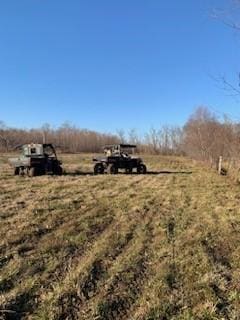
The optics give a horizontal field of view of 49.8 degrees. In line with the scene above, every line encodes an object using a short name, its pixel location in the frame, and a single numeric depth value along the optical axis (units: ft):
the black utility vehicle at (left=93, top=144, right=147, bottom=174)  50.20
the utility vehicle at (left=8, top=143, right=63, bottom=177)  44.71
